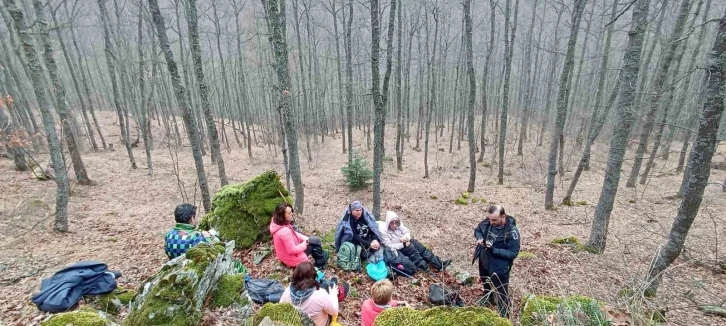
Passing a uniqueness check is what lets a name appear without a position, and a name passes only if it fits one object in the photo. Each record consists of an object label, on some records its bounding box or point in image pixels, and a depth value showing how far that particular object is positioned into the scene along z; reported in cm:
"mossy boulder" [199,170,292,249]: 633
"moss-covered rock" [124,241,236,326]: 275
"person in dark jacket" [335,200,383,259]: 602
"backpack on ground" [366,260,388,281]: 579
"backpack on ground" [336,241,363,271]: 597
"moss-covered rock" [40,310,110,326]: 257
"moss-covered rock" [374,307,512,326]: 220
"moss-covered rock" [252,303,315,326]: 252
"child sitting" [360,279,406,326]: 356
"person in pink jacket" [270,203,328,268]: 502
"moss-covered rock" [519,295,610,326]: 222
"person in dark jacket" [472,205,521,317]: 488
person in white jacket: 629
